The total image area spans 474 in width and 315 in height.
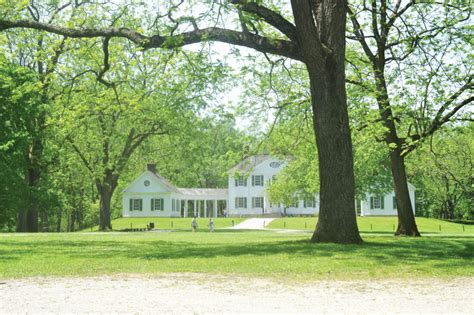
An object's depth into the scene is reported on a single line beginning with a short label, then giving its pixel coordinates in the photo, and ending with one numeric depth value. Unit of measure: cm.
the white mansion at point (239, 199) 6781
